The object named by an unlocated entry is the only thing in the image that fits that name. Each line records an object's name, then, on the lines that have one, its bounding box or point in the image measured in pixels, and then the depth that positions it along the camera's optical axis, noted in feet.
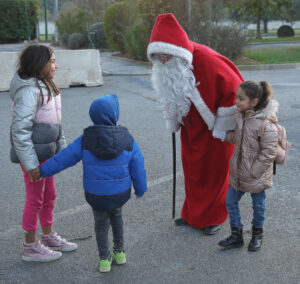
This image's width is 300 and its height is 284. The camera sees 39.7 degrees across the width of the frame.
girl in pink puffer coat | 9.45
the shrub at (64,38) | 95.71
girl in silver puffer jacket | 9.03
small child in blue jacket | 8.52
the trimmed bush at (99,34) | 86.19
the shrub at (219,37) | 50.98
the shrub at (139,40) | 57.11
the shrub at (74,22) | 95.88
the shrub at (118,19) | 72.08
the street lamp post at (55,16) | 106.63
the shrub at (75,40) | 87.76
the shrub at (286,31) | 116.06
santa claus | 10.55
